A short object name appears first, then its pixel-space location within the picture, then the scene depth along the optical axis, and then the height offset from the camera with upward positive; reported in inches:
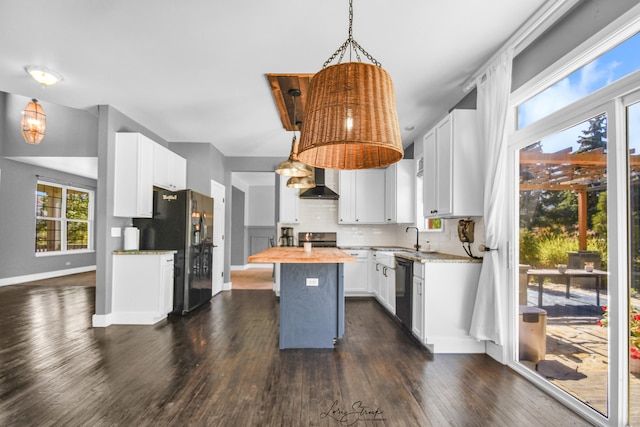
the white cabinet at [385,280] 173.5 -33.3
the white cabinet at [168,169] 177.9 +29.6
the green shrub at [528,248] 102.8 -7.9
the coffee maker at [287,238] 245.6 -12.9
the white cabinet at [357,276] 222.5 -37.0
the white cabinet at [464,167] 125.8 +21.4
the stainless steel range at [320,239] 247.4 -13.5
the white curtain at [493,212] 111.3 +3.9
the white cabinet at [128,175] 161.9 +21.8
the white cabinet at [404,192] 216.4 +19.9
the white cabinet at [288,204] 242.4 +12.3
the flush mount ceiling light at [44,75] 124.3 +55.8
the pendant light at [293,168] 130.7 +21.1
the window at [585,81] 72.8 +37.2
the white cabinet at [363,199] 239.6 +16.5
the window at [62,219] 291.4 -0.5
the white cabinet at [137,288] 160.9 -33.9
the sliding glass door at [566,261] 79.2 -10.1
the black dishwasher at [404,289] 140.1 -30.4
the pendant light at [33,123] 157.5 +45.9
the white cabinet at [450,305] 123.6 -31.2
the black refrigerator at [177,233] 177.9 -7.5
